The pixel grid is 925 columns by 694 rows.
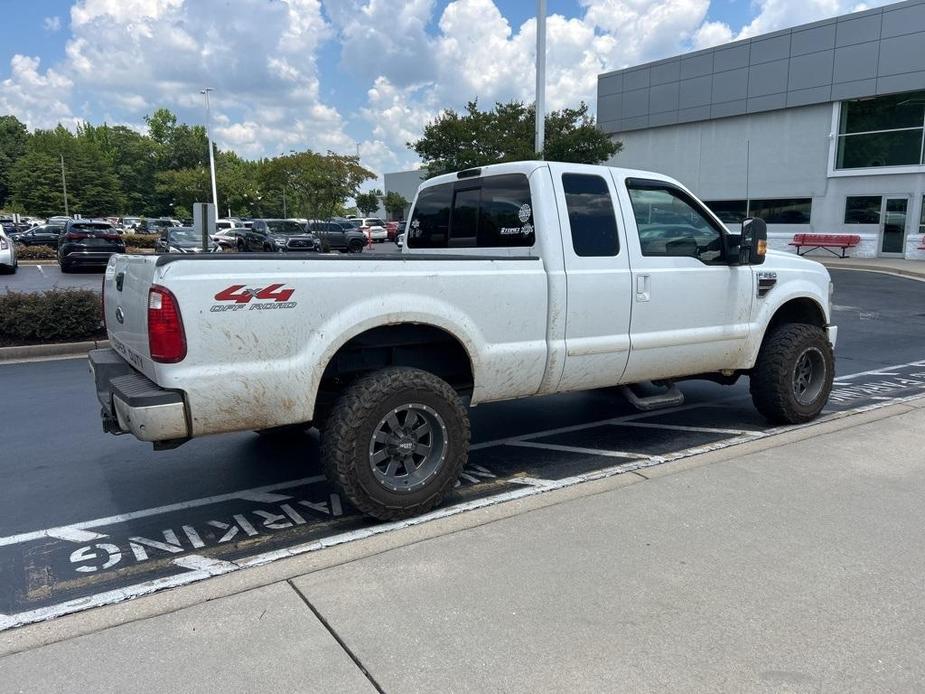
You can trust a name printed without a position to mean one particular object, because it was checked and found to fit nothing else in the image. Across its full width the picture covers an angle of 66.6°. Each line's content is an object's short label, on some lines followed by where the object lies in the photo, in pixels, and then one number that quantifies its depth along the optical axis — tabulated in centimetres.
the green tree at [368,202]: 7350
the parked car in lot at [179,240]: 2434
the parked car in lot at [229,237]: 3025
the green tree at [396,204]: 7148
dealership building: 2622
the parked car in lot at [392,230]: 4750
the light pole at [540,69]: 1759
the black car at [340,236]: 3394
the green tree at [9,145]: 8525
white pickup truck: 344
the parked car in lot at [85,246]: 2119
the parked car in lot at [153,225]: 4975
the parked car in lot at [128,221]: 6263
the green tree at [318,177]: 3984
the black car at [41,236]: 3159
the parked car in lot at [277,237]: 2958
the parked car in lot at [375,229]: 4484
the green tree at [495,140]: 2498
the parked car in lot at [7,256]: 2006
